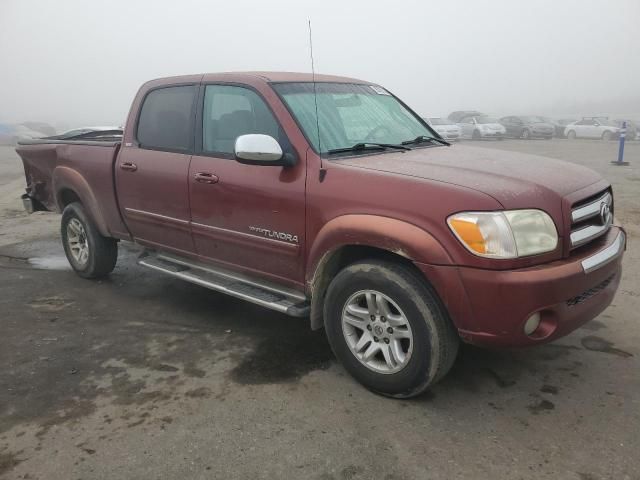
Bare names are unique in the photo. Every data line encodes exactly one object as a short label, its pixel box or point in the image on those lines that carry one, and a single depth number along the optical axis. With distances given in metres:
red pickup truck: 2.76
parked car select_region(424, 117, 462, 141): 24.31
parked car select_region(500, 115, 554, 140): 26.20
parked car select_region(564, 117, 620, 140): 24.98
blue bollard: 14.46
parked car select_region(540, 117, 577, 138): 27.23
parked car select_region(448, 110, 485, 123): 29.66
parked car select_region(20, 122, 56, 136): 26.50
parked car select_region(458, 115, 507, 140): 25.89
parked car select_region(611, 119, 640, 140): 24.08
